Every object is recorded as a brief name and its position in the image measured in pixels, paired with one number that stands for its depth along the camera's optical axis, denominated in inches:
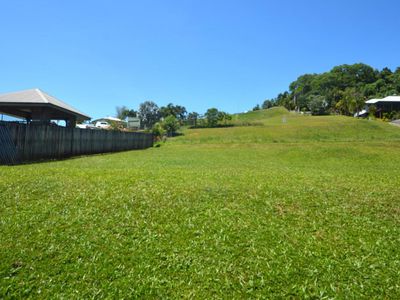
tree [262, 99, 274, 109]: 4128.9
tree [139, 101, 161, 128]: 3117.6
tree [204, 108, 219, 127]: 2218.3
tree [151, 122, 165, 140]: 1417.3
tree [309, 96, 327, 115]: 2763.3
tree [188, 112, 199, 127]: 2377.0
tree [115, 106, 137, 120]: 3272.6
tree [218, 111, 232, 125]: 2253.8
